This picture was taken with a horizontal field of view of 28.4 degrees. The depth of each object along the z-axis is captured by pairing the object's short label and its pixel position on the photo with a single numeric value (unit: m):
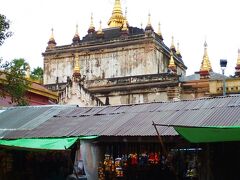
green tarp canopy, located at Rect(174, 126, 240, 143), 9.50
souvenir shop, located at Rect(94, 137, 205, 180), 12.52
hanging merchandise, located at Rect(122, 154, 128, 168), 13.21
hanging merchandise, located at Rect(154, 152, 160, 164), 12.94
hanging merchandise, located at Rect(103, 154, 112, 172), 12.79
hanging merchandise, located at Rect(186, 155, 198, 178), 12.14
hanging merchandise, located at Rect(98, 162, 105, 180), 12.67
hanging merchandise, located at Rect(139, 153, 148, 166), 13.17
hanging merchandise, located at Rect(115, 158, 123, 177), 13.09
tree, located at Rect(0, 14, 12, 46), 13.66
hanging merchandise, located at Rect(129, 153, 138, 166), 13.20
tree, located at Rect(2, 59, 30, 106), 14.13
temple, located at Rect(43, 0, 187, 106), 30.11
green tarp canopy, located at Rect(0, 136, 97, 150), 12.05
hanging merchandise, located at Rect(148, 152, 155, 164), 12.98
